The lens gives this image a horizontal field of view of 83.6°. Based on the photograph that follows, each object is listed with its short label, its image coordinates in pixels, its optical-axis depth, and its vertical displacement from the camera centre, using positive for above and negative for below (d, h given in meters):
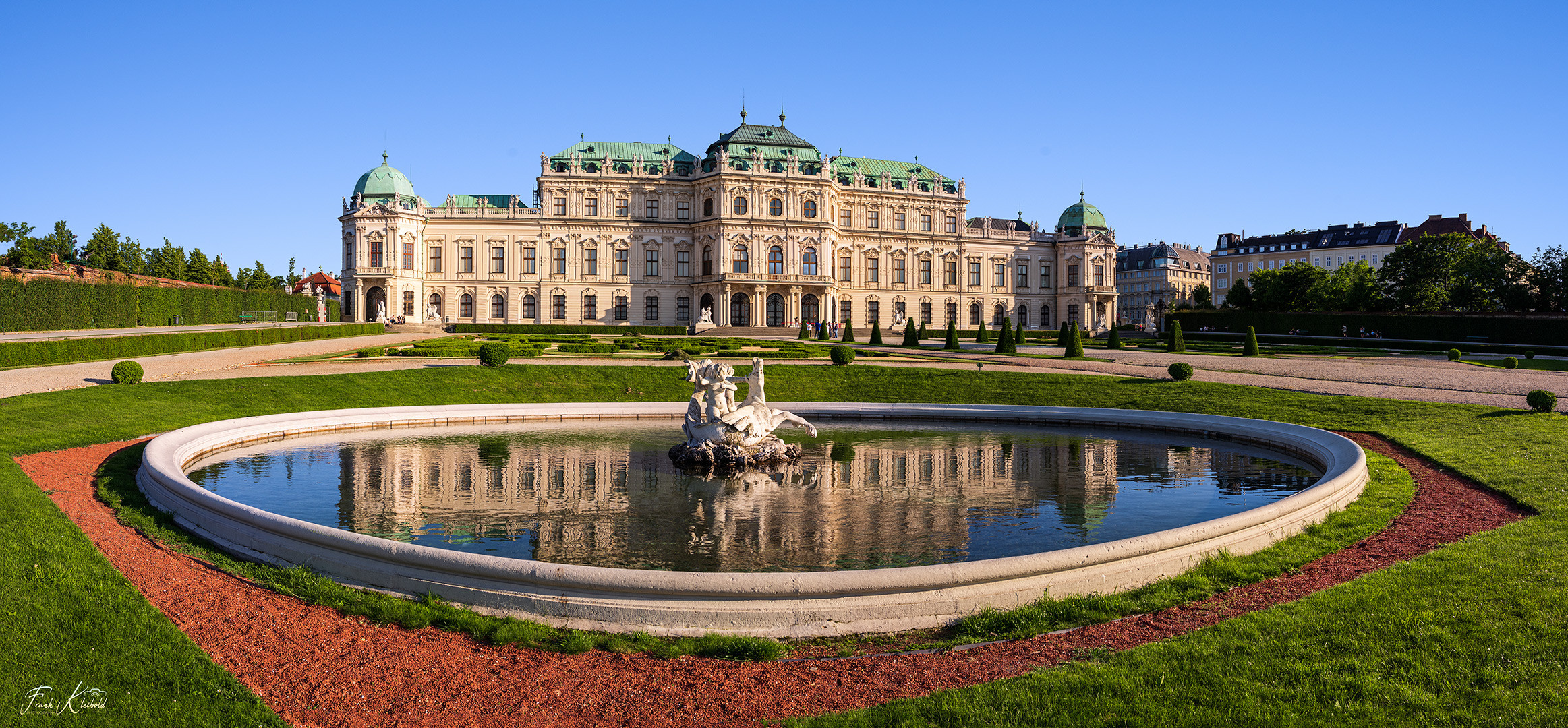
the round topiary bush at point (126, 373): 22.58 -0.94
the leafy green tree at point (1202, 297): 119.25 +5.00
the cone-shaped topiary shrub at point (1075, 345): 41.53 -0.56
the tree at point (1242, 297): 91.94 +3.86
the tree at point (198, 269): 83.31 +6.49
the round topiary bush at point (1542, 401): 19.95 -1.58
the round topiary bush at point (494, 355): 29.12 -0.64
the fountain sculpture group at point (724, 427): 15.73 -1.71
